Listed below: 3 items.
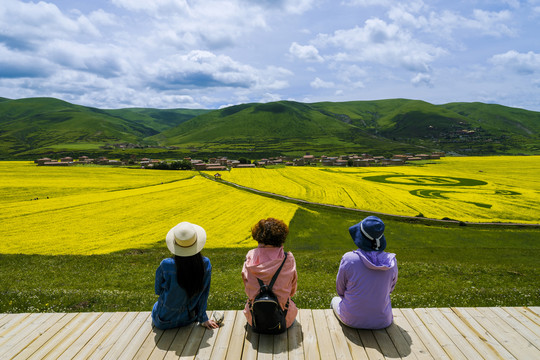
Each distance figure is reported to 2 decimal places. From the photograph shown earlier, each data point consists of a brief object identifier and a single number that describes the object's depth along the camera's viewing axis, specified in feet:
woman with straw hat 19.15
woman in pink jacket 18.92
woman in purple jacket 19.61
